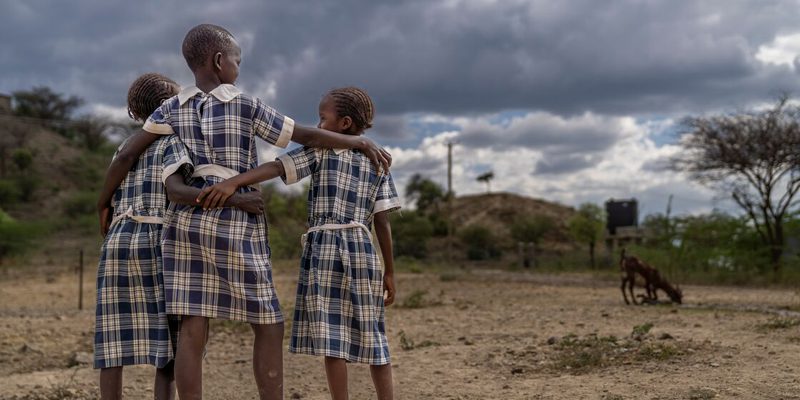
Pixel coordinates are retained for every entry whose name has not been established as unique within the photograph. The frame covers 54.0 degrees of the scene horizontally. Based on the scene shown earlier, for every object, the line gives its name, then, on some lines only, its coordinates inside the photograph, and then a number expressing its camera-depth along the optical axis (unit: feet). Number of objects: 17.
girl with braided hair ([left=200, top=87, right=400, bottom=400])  10.34
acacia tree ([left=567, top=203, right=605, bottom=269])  90.27
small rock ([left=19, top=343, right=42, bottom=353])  22.35
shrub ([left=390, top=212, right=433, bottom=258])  93.66
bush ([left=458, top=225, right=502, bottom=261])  103.75
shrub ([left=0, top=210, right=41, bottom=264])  69.97
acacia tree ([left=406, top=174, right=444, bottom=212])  124.88
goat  34.60
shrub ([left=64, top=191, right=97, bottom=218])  110.52
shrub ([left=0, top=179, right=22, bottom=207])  113.19
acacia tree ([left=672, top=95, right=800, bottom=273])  58.80
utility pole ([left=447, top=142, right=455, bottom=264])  107.78
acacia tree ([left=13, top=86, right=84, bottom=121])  148.80
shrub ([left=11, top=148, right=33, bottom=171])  123.65
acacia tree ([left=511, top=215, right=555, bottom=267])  103.76
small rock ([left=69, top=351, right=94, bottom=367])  20.11
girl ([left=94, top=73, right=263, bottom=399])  10.35
